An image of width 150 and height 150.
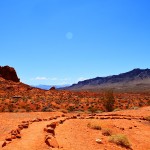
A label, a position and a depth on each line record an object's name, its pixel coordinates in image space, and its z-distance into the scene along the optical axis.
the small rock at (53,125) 10.46
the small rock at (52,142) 7.60
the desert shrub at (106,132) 10.40
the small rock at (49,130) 9.31
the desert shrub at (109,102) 23.78
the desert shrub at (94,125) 11.13
